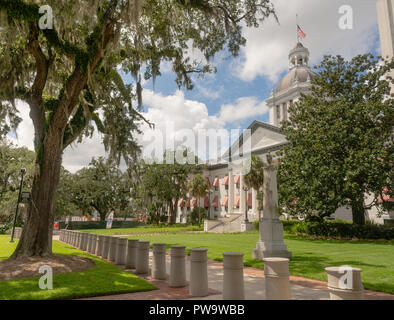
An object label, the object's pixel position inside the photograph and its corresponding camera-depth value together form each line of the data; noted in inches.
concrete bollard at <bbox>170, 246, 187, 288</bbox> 293.0
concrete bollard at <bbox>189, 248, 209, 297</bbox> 252.4
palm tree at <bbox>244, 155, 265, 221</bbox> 1486.6
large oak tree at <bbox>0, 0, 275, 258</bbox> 344.5
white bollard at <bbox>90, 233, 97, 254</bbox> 594.3
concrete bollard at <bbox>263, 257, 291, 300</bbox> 204.2
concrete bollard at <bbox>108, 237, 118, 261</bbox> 471.8
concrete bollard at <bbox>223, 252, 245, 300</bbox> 226.5
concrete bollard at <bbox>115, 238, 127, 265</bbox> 435.2
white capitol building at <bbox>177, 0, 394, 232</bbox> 1413.6
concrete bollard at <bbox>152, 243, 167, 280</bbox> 332.2
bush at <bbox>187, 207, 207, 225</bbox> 1926.7
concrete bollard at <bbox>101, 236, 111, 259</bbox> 504.9
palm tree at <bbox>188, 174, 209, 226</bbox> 1777.8
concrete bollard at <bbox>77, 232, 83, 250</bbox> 707.7
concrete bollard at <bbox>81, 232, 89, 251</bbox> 650.7
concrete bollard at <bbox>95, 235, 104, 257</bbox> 537.9
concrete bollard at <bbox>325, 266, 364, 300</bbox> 168.6
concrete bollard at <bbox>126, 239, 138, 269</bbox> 400.2
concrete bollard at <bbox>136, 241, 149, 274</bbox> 362.9
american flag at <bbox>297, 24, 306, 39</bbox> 1950.1
